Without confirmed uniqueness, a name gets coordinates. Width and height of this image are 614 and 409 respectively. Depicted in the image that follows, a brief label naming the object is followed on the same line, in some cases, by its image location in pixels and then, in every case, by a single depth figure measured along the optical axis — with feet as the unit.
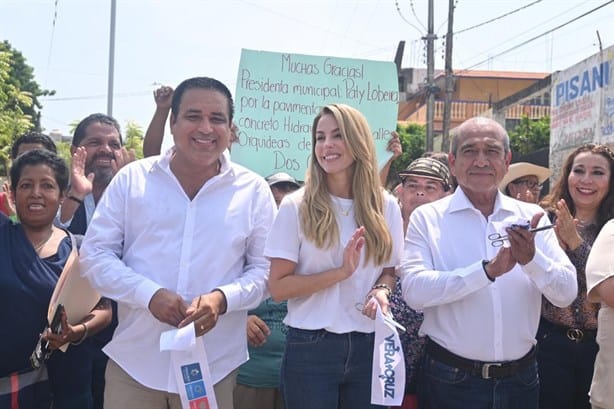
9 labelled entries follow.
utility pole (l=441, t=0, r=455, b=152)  67.77
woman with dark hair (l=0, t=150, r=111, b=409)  10.41
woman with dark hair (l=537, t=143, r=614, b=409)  11.98
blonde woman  9.71
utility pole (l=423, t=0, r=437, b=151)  73.46
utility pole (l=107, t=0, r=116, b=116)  59.93
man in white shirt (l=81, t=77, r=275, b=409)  9.29
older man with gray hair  9.81
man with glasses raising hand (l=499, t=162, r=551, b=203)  16.74
